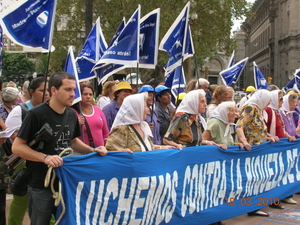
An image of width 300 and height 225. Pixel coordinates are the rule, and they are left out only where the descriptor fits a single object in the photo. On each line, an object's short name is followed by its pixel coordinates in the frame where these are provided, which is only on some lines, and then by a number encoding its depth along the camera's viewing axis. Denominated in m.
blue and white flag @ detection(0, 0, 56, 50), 4.47
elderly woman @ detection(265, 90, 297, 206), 7.09
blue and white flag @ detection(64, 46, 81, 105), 5.01
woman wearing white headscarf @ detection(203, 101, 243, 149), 5.84
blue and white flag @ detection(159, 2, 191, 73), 7.02
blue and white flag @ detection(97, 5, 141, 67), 6.08
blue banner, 4.02
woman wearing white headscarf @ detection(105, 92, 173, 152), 4.47
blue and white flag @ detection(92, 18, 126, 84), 6.85
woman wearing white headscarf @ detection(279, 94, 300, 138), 7.75
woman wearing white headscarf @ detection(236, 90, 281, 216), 6.30
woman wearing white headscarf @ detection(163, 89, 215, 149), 5.29
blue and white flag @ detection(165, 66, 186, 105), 8.81
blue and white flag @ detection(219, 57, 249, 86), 10.78
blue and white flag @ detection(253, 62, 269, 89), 10.46
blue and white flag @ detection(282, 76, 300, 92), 11.52
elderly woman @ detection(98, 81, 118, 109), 7.96
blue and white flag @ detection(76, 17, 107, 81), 7.32
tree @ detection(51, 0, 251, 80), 21.23
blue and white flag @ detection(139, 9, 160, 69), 6.52
